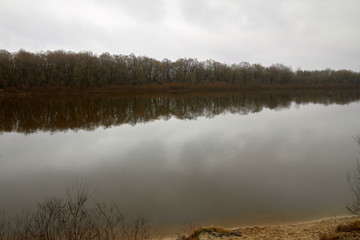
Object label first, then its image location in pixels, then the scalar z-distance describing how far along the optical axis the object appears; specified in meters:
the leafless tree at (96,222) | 5.85
